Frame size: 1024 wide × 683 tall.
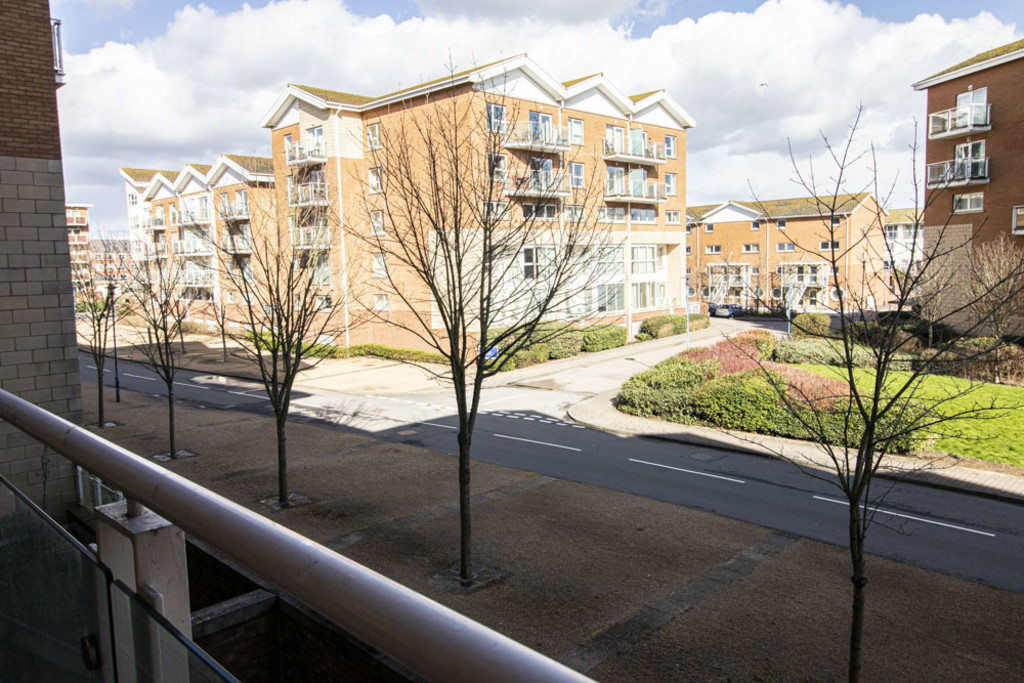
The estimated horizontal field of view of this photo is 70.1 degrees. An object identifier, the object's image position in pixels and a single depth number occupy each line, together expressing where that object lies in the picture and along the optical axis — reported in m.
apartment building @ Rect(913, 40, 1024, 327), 33.19
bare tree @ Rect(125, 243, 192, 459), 18.12
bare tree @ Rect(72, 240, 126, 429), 22.64
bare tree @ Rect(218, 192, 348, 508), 14.23
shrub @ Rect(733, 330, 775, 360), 29.03
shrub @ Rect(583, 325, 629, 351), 37.44
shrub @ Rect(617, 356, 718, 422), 21.56
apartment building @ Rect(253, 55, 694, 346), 35.22
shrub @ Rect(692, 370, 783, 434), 19.47
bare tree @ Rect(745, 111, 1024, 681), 6.79
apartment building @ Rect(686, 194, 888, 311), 61.47
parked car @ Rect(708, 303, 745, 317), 63.75
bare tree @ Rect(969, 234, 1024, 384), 23.82
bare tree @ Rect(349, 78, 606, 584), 10.65
